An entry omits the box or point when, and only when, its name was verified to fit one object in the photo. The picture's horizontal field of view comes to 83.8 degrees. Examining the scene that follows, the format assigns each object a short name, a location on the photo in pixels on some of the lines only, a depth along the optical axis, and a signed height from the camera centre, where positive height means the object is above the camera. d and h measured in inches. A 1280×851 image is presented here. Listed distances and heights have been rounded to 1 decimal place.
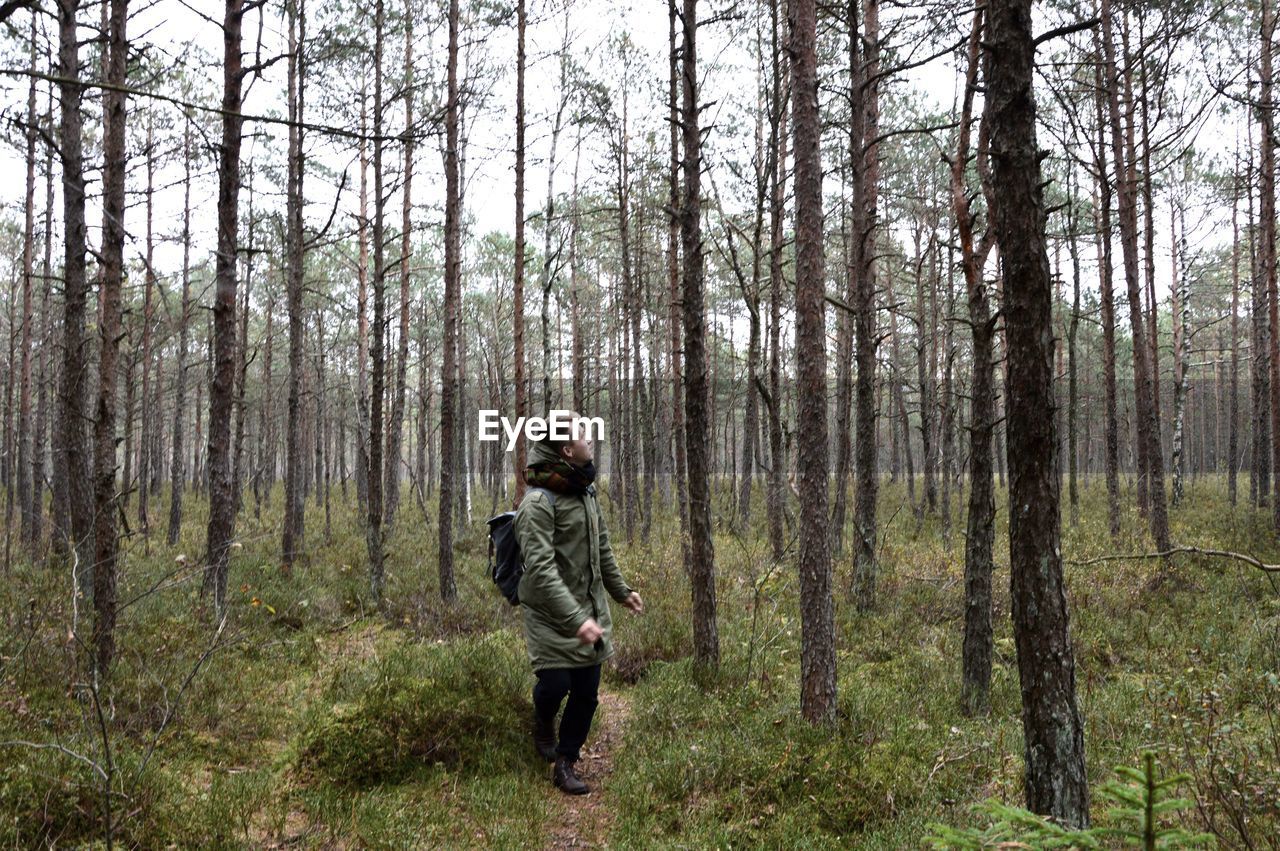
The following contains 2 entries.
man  160.4 -34.1
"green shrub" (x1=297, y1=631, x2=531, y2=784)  172.6 -72.1
